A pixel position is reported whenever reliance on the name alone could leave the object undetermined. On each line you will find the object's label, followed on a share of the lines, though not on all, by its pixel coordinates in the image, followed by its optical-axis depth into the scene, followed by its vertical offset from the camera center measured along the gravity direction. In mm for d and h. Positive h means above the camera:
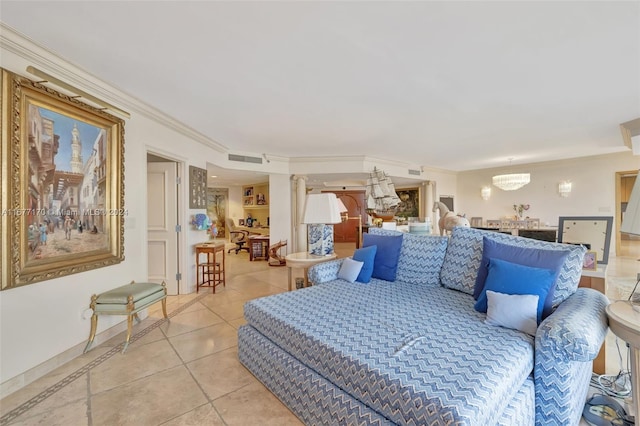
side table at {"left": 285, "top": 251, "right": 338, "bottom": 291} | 3143 -554
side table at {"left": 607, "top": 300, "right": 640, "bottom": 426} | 1320 -618
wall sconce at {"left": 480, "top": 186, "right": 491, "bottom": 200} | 8276 +597
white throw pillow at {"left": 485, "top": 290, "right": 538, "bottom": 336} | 1625 -621
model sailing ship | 4684 +322
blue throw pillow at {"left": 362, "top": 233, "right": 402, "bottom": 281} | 2771 -465
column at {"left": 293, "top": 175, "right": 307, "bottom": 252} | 6172 +5
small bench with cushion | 2498 -834
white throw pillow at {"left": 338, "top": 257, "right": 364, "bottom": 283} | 2722 -585
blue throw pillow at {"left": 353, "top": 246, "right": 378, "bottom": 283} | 2748 -492
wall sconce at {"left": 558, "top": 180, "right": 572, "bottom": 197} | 6930 +590
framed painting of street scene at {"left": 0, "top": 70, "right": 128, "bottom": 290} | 1930 +256
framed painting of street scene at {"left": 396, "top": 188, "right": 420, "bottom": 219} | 9345 +330
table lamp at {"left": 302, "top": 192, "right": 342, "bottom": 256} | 3393 -75
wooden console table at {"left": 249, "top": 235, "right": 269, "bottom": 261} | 6949 -865
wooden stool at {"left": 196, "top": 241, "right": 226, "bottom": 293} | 4312 -875
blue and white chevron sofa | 1173 -738
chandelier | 5820 +674
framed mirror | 2078 -176
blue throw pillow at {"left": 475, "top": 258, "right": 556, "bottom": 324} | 1717 -459
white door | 4031 -115
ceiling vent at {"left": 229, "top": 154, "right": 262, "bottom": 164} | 5311 +1110
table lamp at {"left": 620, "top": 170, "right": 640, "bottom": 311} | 1380 -30
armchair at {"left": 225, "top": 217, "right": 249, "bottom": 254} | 8461 -768
